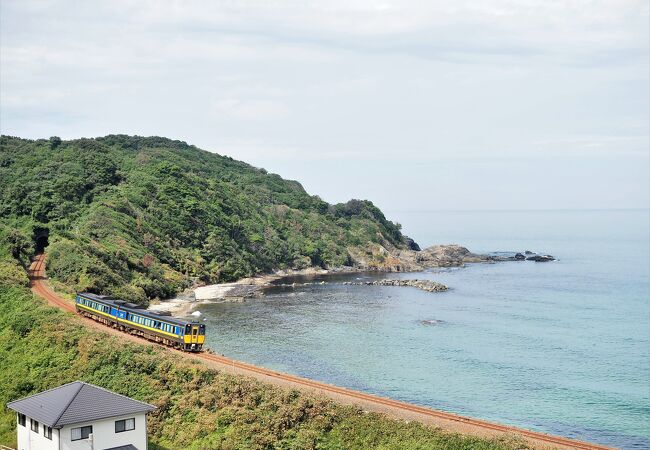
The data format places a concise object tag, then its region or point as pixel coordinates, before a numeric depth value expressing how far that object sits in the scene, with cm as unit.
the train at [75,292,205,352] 4472
